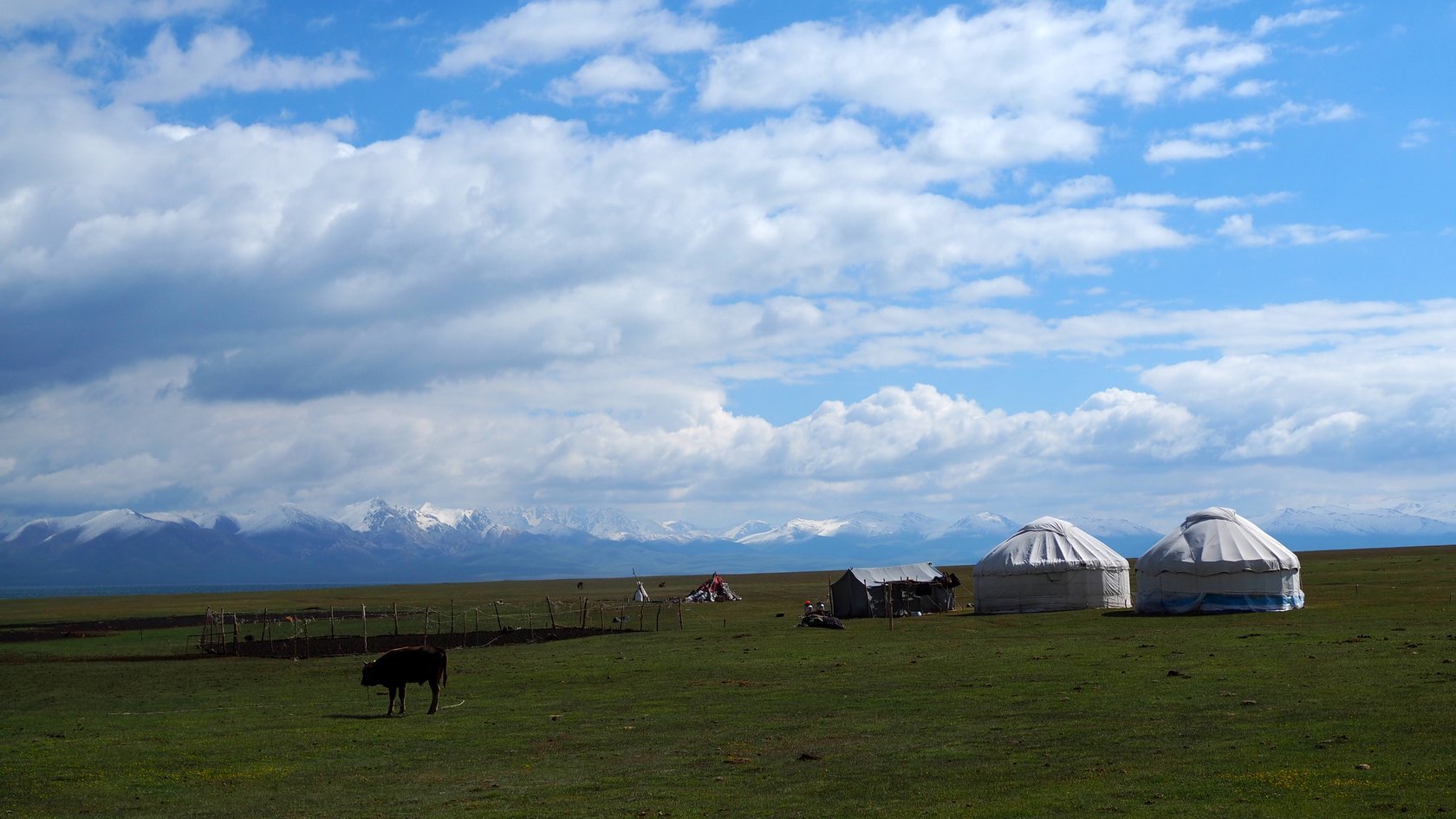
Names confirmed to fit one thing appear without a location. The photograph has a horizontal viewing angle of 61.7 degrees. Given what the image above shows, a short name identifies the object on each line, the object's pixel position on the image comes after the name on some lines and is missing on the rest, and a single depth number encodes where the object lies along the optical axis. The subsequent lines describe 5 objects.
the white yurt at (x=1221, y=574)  45.09
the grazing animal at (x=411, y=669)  24.14
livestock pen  46.75
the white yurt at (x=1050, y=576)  52.12
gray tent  55.34
